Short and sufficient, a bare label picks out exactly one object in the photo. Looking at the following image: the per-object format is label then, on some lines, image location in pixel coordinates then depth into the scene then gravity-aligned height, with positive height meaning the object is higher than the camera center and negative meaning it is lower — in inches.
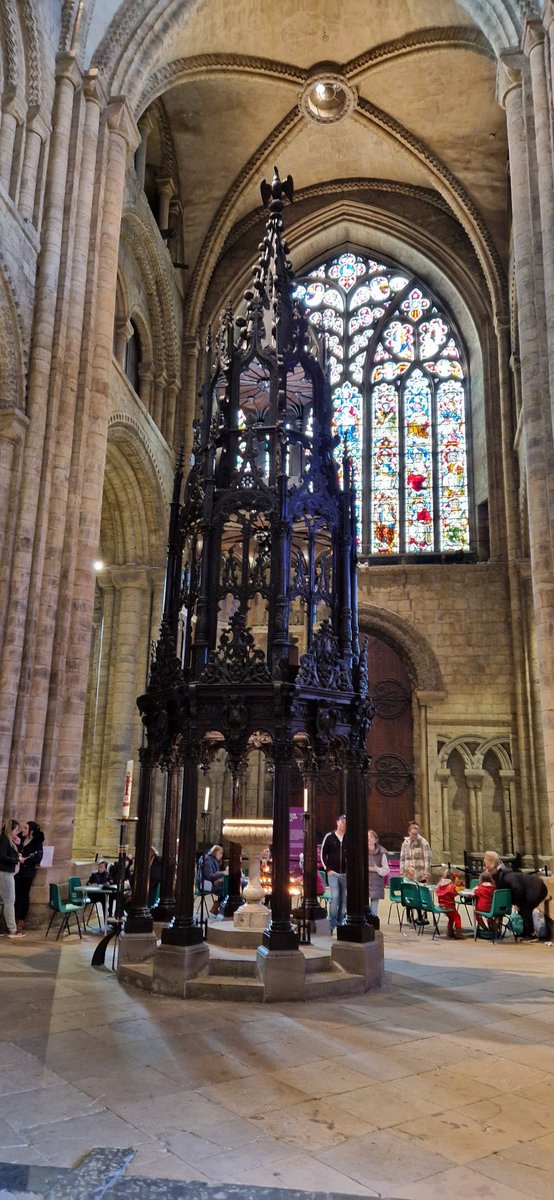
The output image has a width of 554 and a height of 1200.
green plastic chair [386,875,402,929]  421.8 -32.9
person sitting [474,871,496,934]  367.6 -29.9
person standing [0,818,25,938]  338.2 -21.1
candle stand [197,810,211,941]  667.4 -5.3
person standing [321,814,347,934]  343.3 -18.9
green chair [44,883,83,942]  335.0 -35.9
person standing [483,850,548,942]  378.9 -28.0
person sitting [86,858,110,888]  420.6 -30.0
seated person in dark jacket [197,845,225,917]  430.6 -28.5
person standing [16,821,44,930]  365.4 -19.2
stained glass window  747.4 +410.4
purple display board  621.6 -7.8
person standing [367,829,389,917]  352.8 -19.4
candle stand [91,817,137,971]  277.6 -34.9
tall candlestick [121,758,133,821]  251.0 +7.9
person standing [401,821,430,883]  421.4 -15.5
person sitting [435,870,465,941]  381.7 -35.4
